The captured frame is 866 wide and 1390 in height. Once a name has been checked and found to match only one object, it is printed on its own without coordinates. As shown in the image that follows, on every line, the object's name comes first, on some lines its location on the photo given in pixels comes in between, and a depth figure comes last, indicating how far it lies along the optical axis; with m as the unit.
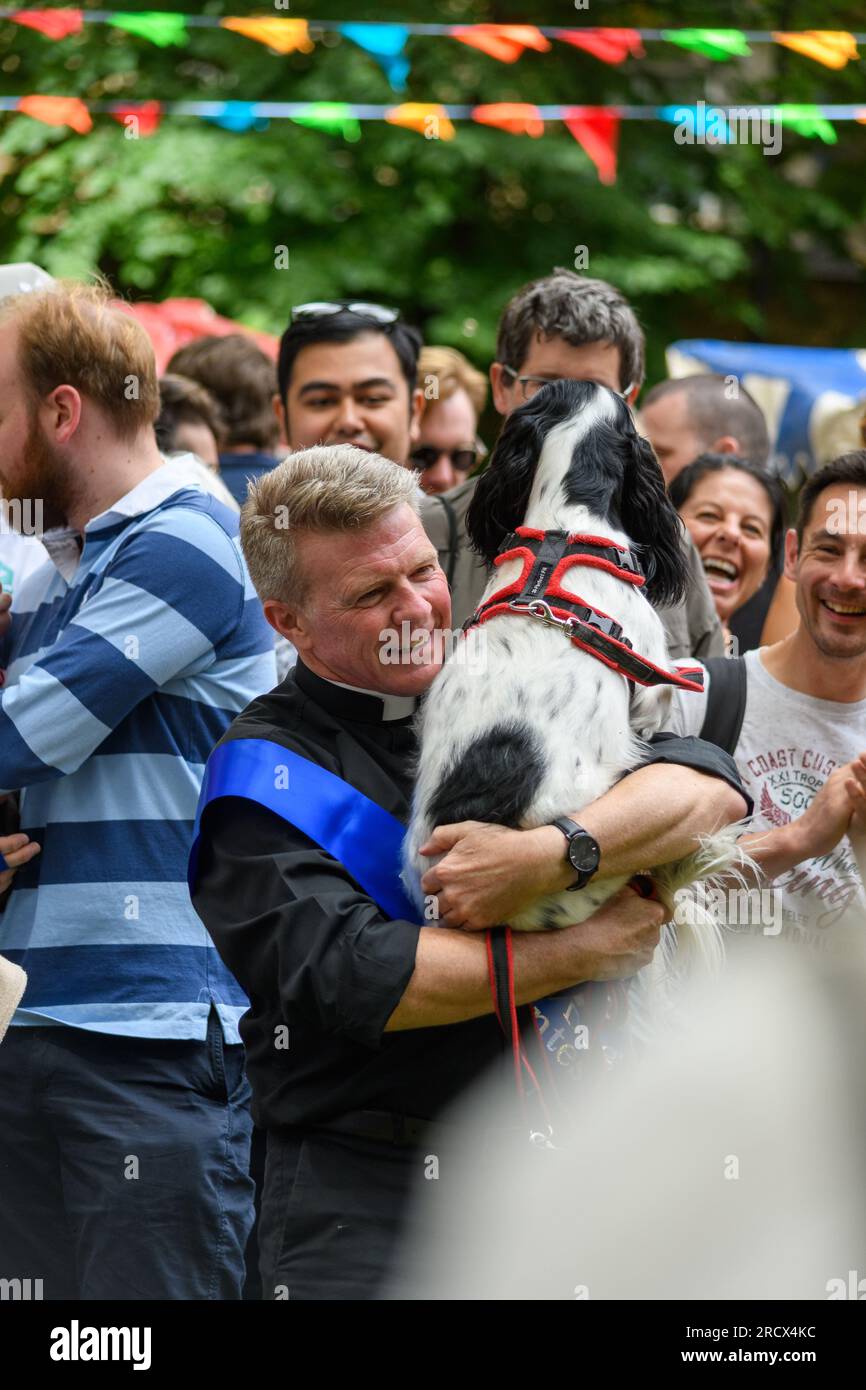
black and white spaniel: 4.60
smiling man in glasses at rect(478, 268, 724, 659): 7.07
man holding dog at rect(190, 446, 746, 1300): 4.35
